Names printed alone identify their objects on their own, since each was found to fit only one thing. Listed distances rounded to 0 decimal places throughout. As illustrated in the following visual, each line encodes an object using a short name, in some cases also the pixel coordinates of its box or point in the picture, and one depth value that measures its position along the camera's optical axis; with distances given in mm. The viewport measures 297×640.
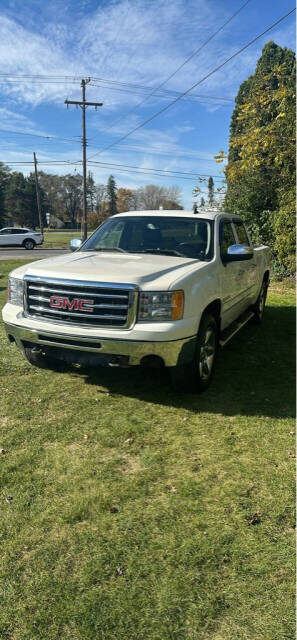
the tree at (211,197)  15561
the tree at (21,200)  73750
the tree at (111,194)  99062
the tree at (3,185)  62375
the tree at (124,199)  97500
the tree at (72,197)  87750
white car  33466
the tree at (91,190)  95938
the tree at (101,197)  99238
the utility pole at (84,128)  29725
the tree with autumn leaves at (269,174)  10727
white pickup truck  3535
